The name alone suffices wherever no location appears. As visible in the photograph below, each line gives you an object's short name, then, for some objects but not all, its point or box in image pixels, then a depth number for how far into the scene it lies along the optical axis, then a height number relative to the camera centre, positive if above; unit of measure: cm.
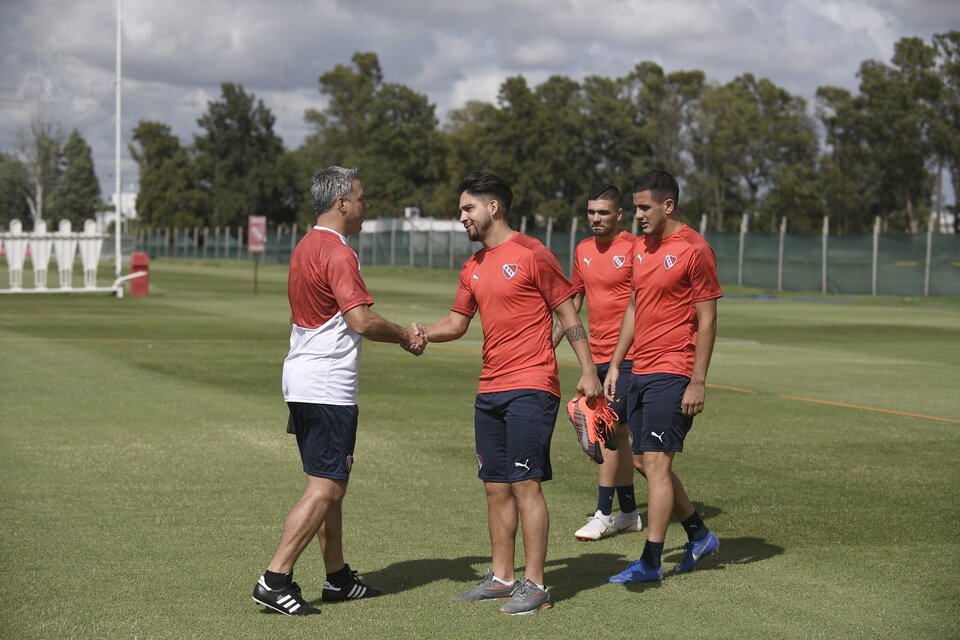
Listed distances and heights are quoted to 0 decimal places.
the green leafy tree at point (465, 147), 9762 +727
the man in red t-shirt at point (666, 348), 717 -59
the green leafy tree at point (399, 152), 10800 +681
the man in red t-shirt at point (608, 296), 864 -38
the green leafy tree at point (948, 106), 8438 +932
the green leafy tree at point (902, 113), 8562 +886
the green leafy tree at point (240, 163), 12938 +659
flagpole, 4034 +211
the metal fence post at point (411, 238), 7369 -27
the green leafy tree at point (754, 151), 9900 +712
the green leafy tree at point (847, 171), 9156 +547
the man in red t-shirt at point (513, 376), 644 -69
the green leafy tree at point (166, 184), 13488 +434
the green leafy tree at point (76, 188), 7500 +218
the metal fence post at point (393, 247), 7625 -84
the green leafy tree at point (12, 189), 6825 +173
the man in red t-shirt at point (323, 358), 625 -62
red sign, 4688 -24
